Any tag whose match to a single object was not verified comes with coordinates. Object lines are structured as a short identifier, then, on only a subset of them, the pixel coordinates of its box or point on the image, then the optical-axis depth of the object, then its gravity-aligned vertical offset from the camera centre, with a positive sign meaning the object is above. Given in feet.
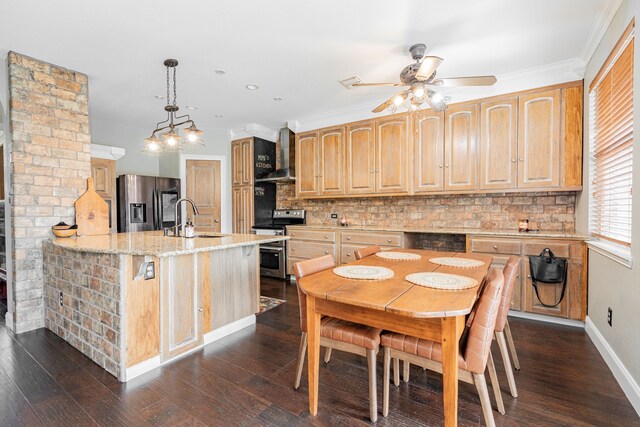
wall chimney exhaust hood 17.04 +2.89
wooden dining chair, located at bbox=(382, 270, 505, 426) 4.42 -2.23
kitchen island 6.77 -2.23
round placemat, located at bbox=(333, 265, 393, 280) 5.79 -1.30
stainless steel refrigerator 15.98 +0.32
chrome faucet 9.83 -0.76
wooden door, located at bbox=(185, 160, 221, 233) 18.03 +0.98
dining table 4.21 -1.41
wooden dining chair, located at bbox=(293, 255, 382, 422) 5.33 -2.36
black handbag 9.37 -1.92
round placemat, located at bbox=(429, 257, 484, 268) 6.87 -1.31
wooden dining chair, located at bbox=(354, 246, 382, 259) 8.31 -1.27
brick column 9.09 +1.44
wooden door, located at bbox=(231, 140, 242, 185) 17.83 +2.64
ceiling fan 7.36 +3.17
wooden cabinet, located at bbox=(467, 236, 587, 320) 9.40 -2.02
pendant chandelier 9.71 +2.20
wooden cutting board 10.20 -0.21
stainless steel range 15.92 -2.13
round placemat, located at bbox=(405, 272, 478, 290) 5.08 -1.31
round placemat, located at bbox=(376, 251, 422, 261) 7.84 -1.30
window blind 6.72 +1.56
